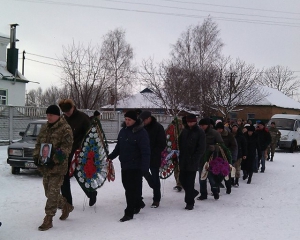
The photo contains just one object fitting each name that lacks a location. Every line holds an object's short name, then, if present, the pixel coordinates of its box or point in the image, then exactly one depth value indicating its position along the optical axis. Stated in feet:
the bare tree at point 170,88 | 91.61
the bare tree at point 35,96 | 281.64
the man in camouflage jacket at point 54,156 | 18.39
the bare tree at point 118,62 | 121.49
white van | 72.59
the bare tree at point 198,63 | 89.56
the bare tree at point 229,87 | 87.92
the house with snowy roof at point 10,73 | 87.15
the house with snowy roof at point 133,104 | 123.11
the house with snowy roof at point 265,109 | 136.36
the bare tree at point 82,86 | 99.71
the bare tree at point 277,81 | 216.54
